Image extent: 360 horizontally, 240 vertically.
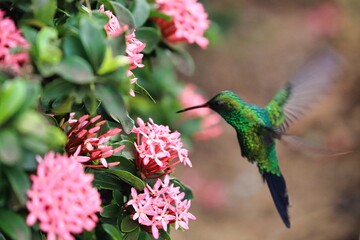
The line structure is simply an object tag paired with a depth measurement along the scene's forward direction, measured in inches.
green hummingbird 81.8
